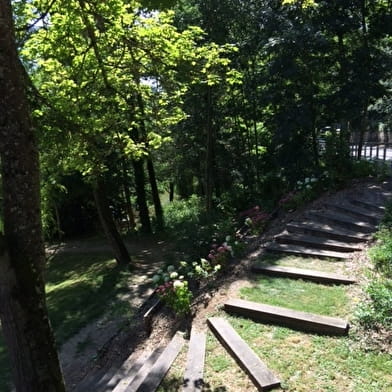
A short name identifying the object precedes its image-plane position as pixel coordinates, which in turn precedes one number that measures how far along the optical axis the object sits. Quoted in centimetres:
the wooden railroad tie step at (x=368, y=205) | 742
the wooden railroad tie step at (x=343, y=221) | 673
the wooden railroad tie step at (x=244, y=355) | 332
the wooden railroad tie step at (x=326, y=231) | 640
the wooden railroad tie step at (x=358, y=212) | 705
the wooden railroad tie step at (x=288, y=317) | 400
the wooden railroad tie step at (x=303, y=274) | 507
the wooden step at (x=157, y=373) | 365
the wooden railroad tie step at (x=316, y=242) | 612
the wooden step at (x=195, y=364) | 349
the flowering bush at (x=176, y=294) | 481
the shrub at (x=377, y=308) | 389
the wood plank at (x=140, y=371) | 387
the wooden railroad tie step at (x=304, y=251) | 587
